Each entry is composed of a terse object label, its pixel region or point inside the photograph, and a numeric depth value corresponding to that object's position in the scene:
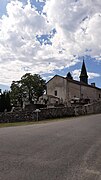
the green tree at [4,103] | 32.33
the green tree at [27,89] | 45.11
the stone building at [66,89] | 38.42
